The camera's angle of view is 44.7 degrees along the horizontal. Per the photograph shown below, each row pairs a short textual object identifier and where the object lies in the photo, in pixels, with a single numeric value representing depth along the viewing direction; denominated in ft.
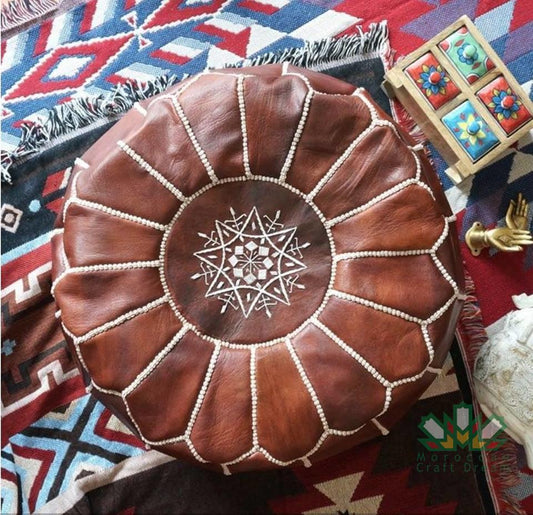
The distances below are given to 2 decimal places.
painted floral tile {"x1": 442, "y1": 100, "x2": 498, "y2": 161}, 4.89
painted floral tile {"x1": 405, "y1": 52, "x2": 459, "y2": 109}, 4.93
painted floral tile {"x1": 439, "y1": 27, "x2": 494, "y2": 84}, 4.91
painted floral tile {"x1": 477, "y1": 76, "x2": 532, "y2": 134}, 4.90
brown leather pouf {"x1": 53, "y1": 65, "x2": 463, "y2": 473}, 3.85
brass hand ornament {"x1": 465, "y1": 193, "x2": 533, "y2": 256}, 5.08
